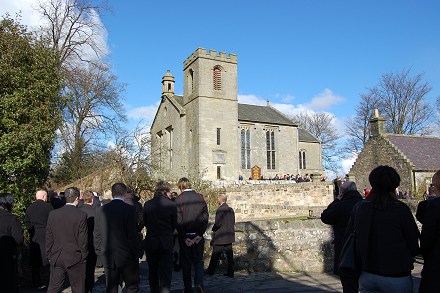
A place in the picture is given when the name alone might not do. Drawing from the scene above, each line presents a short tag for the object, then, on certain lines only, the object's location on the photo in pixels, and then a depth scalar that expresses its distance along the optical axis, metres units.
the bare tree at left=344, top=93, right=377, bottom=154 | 45.31
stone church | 39.44
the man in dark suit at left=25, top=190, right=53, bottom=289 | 7.72
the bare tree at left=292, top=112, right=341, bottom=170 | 61.19
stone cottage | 26.72
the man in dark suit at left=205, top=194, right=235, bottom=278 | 8.46
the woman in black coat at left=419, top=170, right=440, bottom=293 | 3.34
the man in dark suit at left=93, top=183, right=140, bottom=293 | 5.65
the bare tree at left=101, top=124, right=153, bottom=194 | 19.66
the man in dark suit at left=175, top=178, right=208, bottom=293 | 6.84
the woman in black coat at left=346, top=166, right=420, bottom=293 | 3.36
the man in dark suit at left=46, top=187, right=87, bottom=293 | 5.69
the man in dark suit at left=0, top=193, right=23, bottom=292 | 5.75
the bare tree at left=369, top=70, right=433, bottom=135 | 42.66
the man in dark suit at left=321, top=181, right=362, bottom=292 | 5.43
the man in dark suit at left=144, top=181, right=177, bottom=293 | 6.26
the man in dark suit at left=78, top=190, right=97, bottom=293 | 7.10
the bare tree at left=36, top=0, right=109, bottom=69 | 25.06
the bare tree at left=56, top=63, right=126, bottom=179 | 24.77
